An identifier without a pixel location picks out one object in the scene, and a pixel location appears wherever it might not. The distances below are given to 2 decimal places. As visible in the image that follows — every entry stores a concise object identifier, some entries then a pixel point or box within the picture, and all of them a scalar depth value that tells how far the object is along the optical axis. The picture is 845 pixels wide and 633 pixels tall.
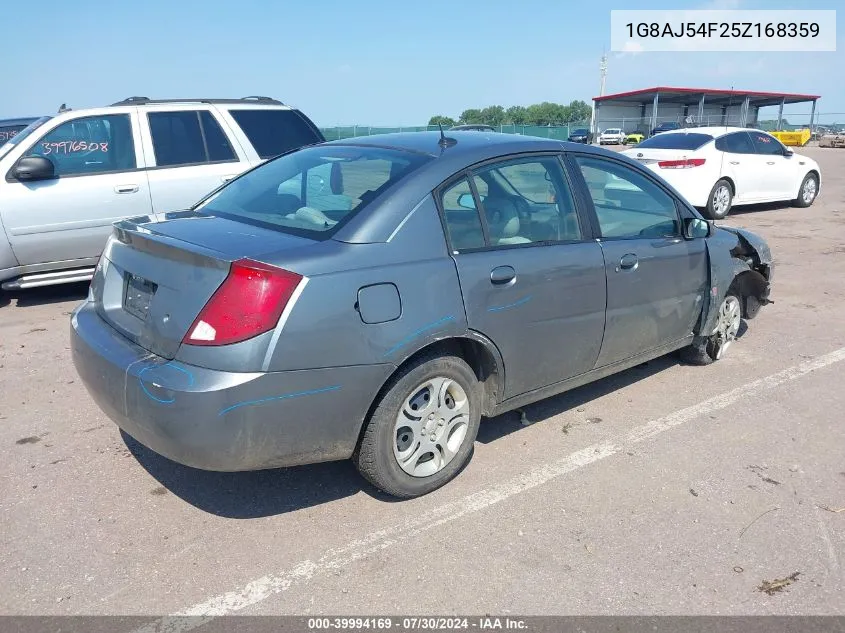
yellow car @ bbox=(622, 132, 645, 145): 48.36
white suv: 6.58
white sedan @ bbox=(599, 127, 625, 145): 50.33
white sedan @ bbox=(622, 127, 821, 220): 12.20
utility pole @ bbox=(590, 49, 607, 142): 54.01
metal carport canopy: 56.44
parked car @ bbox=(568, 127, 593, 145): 46.35
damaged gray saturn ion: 2.81
